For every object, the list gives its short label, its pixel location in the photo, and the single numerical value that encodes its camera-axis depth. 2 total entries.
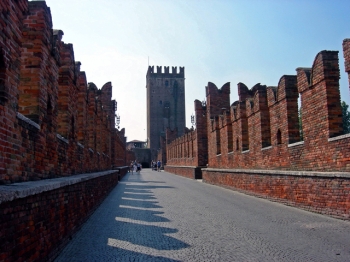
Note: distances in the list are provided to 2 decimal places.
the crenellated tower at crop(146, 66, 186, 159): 88.88
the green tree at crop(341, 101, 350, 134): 42.66
